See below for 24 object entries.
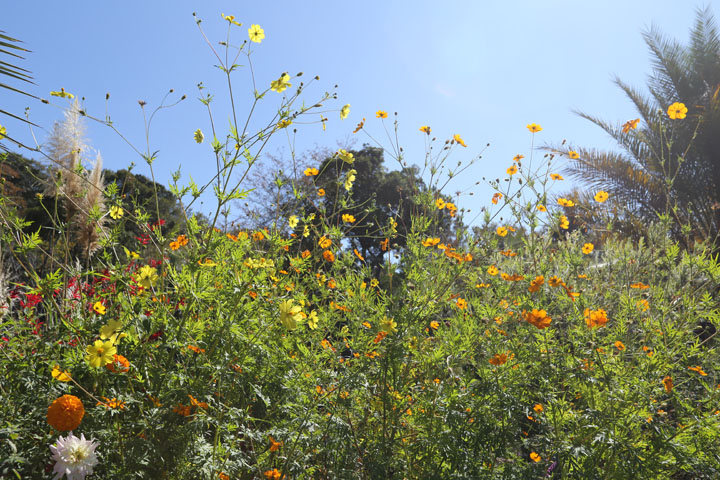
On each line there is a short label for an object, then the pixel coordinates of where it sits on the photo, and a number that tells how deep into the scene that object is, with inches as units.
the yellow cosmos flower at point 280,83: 70.7
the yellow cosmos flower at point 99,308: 65.0
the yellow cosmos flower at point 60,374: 55.9
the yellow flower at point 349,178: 96.0
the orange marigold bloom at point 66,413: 51.8
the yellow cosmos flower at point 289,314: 63.1
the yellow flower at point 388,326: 68.9
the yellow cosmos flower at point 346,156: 86.8
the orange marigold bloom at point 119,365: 60.3
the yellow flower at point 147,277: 65.0
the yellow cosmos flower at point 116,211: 68.9
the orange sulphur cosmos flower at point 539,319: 72.9
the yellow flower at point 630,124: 125.7
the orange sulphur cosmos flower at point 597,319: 73.7
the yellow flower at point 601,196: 113.8
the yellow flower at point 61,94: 71.2
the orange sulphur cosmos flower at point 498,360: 68.7
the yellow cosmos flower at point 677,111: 117.1
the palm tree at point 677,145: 312.8
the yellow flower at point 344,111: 88.8
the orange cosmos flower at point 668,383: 78.1
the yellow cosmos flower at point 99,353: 54.7
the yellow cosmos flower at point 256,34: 78.2
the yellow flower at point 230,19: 75.4
